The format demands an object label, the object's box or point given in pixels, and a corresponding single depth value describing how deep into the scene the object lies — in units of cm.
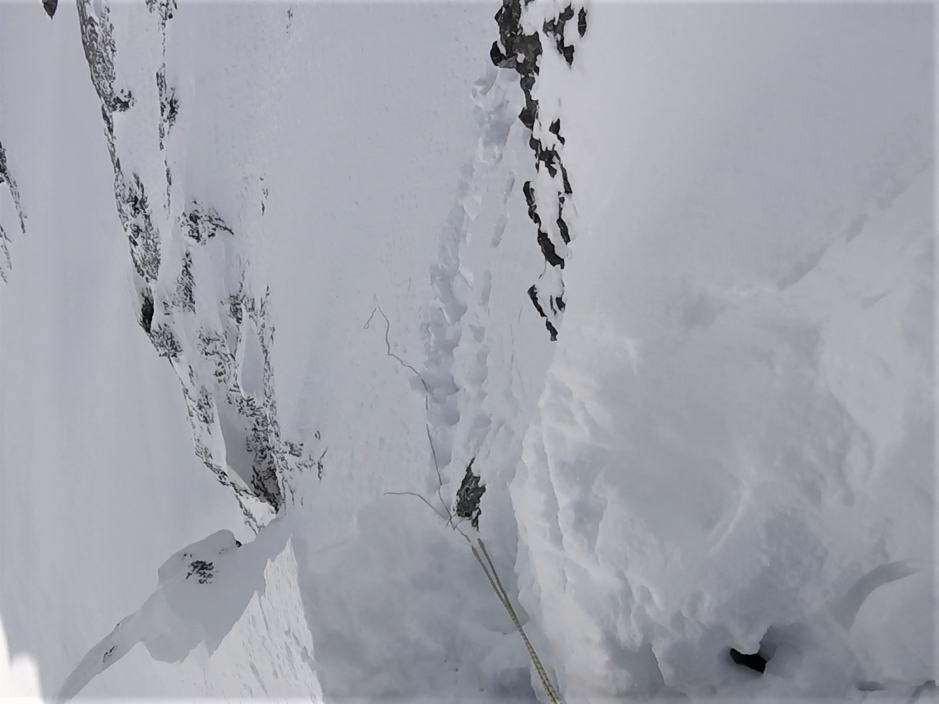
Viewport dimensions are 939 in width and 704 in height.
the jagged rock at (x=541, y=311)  344
